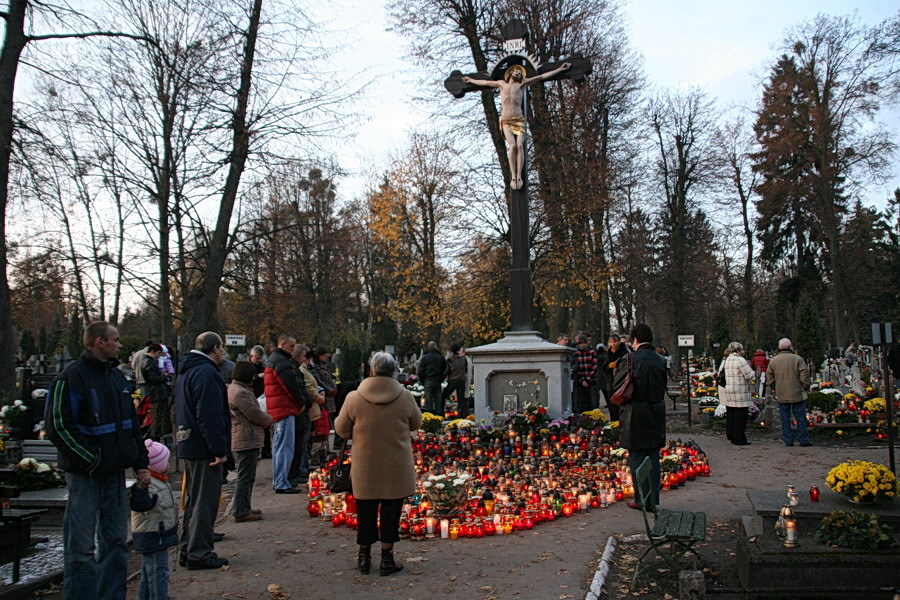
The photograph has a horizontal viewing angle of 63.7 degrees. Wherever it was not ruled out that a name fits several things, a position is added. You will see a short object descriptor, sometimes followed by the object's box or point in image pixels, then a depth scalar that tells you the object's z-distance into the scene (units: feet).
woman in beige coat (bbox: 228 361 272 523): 23.02
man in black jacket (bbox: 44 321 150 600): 14.37
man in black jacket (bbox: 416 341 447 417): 51.44
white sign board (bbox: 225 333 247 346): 73.36
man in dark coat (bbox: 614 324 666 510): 23.88
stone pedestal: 38.81
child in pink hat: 15.25
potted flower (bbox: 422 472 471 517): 23.36
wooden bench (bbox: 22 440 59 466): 31.32
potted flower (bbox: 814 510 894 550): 16.12
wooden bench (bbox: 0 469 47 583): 18.22
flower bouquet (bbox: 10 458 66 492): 25.43
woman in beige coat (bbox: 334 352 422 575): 17.98
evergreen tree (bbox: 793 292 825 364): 89.71
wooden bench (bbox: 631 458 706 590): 17.07
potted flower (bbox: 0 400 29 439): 37.29
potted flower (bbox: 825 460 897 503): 18.34
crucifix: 40.63
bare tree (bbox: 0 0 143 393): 36.88
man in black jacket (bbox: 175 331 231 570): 18.99
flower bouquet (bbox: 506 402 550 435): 36.68
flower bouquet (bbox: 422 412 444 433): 38.83
